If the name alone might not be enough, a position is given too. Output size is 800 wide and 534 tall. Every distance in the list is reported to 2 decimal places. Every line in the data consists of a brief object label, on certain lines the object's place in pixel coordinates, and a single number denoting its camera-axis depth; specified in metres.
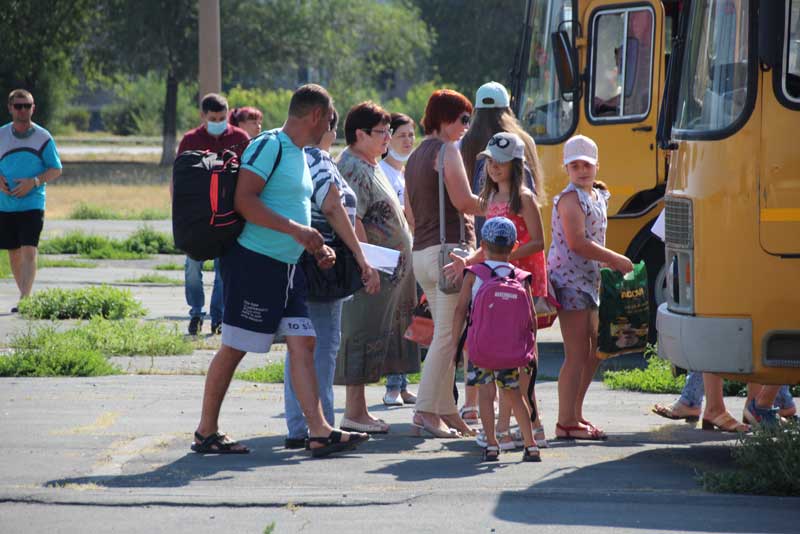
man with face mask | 23.72
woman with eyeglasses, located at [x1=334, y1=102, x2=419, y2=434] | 16.17
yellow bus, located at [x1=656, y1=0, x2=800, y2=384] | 13.04
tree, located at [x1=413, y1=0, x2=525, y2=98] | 111.69
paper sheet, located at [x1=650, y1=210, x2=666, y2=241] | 15.70
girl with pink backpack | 13.88
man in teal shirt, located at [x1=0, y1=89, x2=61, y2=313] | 26.81
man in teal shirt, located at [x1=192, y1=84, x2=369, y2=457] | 14.14
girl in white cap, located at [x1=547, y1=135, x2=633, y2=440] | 15.27
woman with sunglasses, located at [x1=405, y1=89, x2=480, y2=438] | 15.81
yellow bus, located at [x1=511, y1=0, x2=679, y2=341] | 23.23
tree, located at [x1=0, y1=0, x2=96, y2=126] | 86.04
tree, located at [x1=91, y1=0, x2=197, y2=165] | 90.25
